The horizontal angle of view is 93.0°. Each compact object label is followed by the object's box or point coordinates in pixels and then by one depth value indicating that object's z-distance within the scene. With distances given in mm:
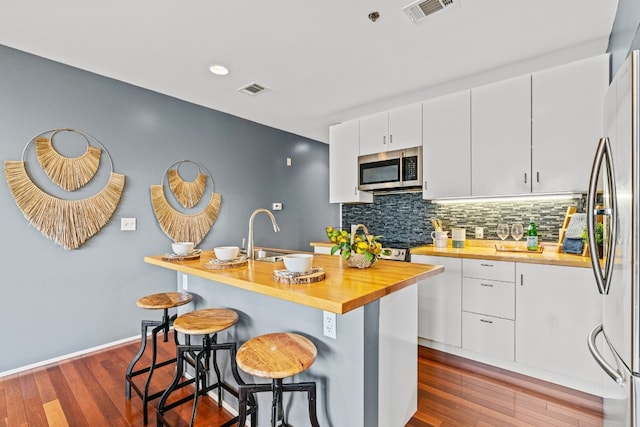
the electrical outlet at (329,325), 1424
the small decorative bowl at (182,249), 2070
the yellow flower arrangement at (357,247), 1649
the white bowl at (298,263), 1422
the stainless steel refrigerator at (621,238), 911
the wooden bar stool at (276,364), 1206
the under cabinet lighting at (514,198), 2564
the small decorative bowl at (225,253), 1821
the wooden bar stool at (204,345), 1613
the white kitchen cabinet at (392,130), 3229
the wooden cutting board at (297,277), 1350
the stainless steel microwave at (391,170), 3234
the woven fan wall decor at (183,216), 3133
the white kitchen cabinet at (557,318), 2070
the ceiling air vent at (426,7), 1820
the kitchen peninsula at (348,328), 1290
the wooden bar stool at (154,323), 1941
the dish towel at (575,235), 2312
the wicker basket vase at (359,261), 1675
